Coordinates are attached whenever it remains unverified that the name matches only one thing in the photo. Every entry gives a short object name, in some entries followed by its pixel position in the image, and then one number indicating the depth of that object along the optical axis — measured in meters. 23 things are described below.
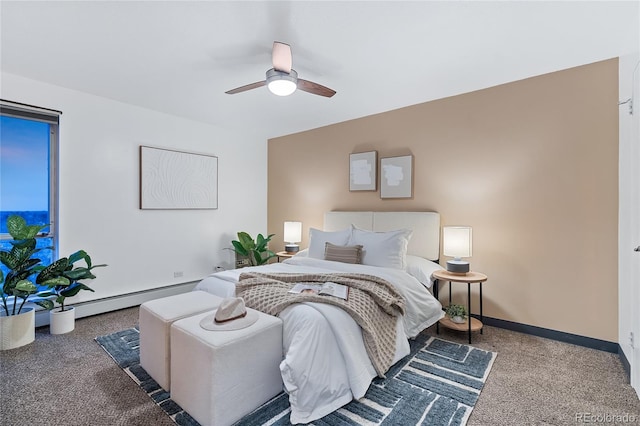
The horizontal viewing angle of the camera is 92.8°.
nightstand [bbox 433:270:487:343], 2.88
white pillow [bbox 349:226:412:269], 3.23
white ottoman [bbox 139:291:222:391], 2.08
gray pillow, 3.34
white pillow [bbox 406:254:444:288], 3.12
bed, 1.84
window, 3.15
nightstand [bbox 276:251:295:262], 4.54
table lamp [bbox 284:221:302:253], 4.73
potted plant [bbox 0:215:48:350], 2.70
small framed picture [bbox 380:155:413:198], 3.87
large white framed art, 4.03
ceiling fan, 2.27
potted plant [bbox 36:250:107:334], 2.90
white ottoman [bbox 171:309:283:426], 1.69
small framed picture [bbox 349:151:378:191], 4.18
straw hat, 1.89
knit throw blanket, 2.13
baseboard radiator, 3.23
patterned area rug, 1.80
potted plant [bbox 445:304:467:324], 3.06
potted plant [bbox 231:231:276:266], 4.68
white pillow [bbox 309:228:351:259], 3.66
